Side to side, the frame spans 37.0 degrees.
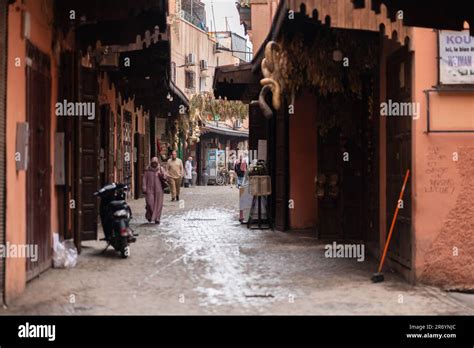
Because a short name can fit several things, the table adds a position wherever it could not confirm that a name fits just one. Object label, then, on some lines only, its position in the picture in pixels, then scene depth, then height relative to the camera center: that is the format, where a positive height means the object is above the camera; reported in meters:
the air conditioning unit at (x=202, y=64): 48.23 +6.65
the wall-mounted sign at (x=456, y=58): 9.07 +1.31
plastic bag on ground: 10.24 -1.36
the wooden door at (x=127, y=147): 22.39 +0.49
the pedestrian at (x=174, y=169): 24.50 -0.25
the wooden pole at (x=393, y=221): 9.31 -0.83
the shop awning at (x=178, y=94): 21.73 +2.34
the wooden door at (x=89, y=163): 12.37 -0.01
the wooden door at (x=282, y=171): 15.62 -0.22
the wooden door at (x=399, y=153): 9.34 +0.10
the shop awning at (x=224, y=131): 44.66 +2.07
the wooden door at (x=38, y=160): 8.59 +0.04
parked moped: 11.47 -0.91
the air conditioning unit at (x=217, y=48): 52.34 +8.45
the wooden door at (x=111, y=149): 17.50 +0.35
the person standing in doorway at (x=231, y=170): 47.44 -0.60
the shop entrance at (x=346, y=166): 12.40 -0.10
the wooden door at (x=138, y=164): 25.98 -0.07
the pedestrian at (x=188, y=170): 38.36 -0.45
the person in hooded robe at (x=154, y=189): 16.80 -0.64
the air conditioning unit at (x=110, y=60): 14.28 +2.07
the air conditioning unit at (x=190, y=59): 44.27 +6.52
